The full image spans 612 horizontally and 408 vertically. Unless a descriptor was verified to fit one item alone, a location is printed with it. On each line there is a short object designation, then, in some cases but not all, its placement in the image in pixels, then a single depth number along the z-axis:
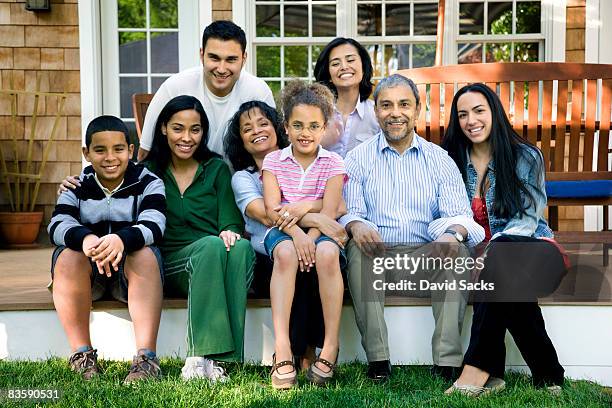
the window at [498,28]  5.50
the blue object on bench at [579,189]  3.48
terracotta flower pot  5.24
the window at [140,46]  5.48
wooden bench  3.43
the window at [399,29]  5.59
